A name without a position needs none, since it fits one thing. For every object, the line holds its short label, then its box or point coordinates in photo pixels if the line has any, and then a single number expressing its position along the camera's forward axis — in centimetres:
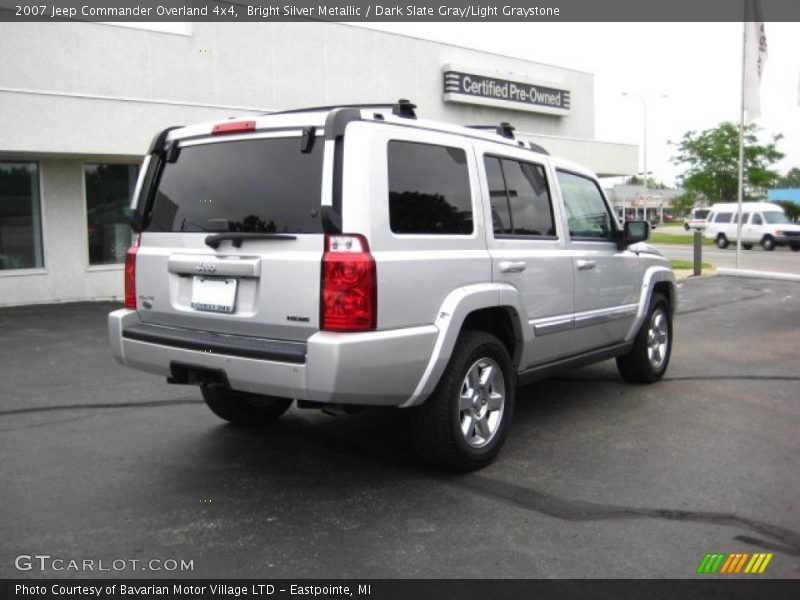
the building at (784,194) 8088
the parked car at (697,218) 5565
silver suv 377
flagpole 1850
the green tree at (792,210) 5644
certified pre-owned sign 2025
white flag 1736
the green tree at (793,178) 12145
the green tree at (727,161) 5478
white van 3241
